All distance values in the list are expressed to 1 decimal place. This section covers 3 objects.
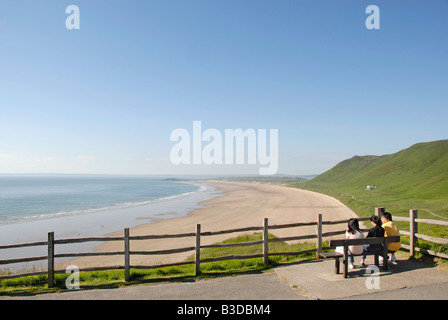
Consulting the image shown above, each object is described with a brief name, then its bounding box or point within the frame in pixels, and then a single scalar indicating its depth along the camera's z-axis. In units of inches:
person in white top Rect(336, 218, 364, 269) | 335.0
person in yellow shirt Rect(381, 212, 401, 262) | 353.1
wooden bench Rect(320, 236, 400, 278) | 316.5
